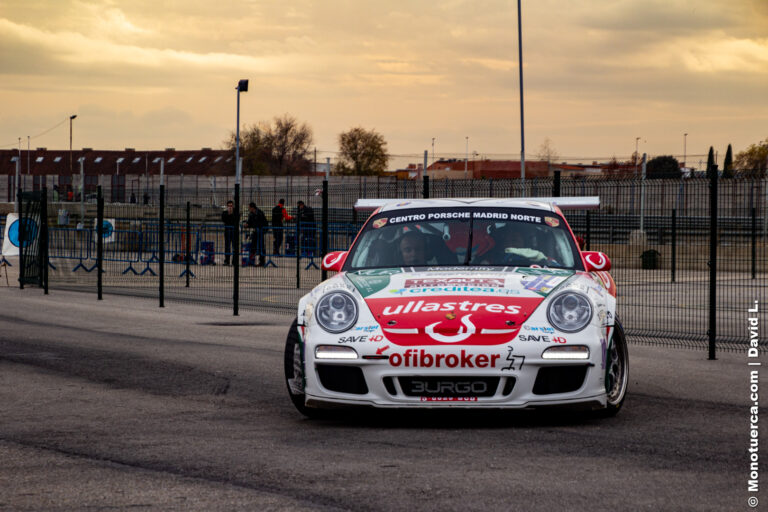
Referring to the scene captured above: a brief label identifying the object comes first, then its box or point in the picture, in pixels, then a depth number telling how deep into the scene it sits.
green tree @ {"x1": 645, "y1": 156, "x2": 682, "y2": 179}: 40.63
